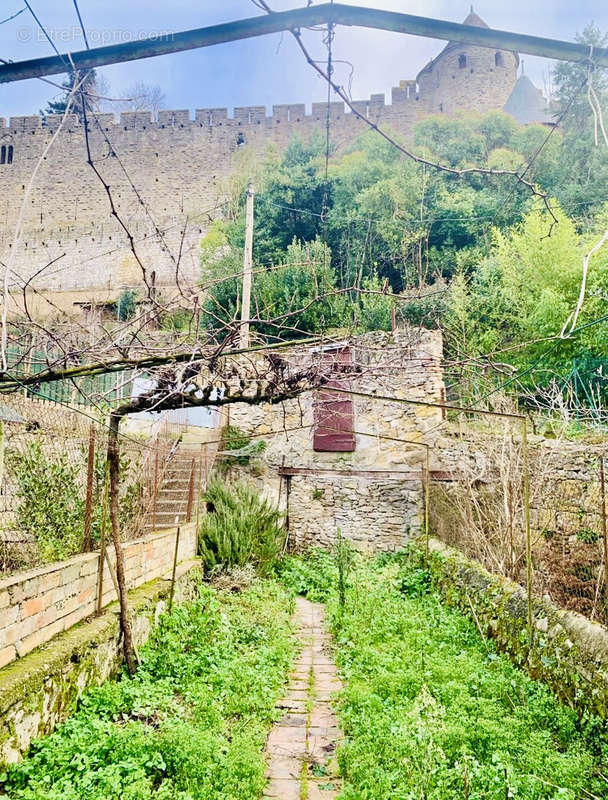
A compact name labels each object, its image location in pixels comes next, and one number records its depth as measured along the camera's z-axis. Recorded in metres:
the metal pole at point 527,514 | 3.65
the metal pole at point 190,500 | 7.11
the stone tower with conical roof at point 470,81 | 25.75
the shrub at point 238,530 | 7.30
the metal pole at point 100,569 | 4.01
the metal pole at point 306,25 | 1.13
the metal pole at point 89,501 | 4.04
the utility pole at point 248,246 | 9.36
